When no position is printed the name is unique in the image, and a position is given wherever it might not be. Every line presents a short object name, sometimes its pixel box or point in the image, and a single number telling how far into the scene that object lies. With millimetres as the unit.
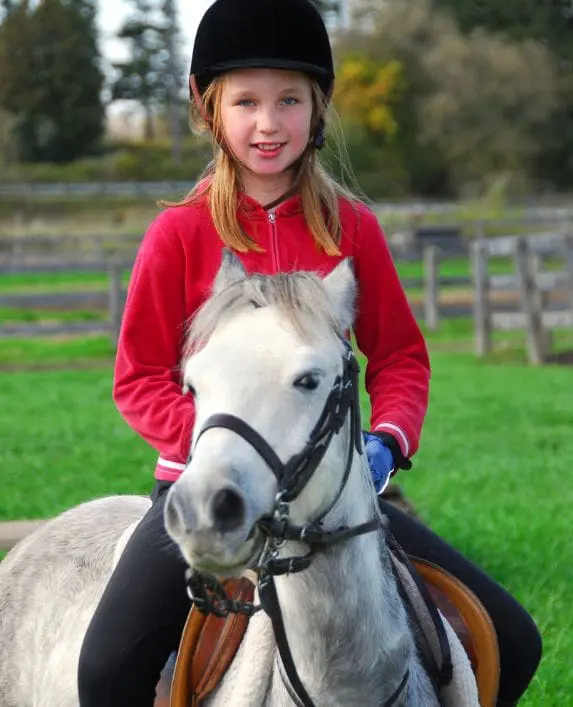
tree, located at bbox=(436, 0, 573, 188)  52094
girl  3006
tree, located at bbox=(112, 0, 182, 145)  64312
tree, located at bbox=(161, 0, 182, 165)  56453
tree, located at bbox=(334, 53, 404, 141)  55344
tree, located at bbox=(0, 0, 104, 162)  55188
